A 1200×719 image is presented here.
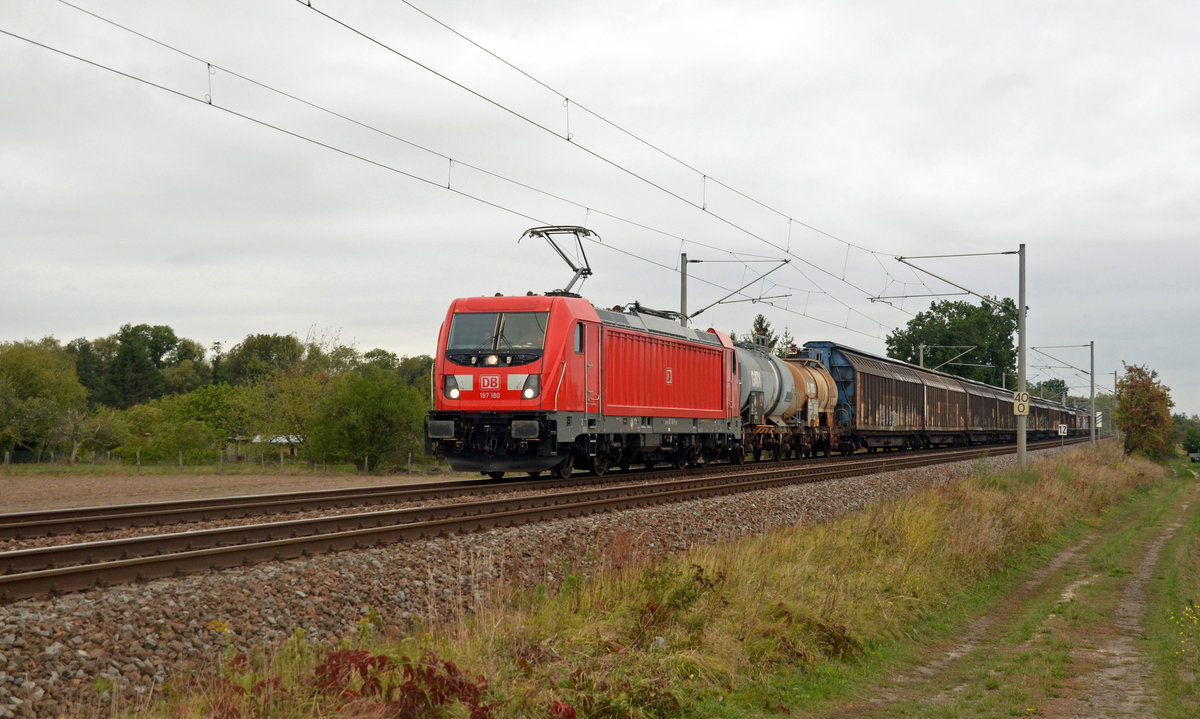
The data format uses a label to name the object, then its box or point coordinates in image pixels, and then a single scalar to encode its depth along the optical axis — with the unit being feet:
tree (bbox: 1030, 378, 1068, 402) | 515.38
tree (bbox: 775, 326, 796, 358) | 246.12
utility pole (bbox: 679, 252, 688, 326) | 106.51
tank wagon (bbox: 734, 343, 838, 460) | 105.09
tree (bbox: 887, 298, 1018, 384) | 380.37
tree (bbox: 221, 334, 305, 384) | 346.95
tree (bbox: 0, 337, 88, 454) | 170.71
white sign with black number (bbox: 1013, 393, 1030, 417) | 97.04
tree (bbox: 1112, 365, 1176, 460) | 227.40
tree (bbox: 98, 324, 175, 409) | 343.67
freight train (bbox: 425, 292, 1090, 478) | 65.87
